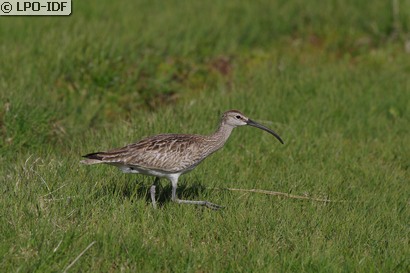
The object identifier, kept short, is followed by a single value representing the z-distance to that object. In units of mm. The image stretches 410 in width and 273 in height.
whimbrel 17250
